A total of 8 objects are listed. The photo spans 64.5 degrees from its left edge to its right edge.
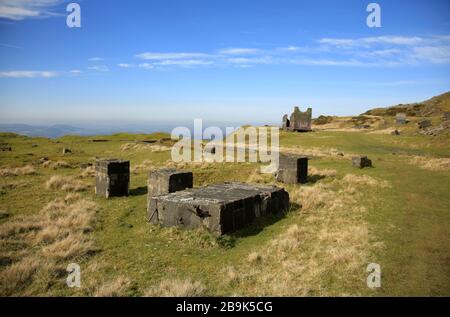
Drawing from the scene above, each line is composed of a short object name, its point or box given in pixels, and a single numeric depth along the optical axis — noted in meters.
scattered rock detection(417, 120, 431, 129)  42.47
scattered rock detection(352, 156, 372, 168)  19.84
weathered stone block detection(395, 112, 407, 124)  50.80
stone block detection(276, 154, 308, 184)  16.92
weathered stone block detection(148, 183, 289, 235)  10.45
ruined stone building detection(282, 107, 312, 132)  45.63
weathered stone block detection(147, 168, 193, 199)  13.93
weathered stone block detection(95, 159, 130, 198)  15.48
